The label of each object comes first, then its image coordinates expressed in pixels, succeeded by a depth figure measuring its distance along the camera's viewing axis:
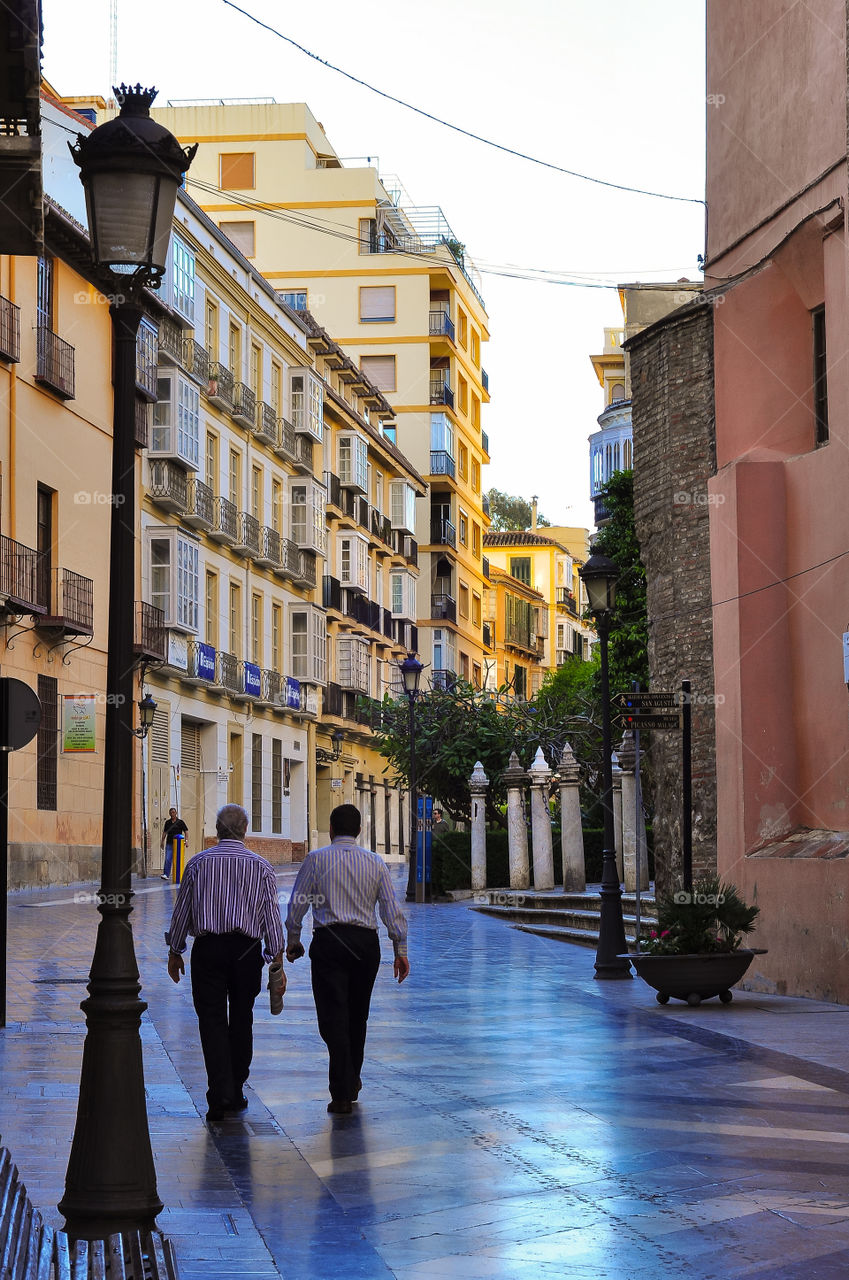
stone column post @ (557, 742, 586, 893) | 33.44
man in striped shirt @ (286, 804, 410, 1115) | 9.39
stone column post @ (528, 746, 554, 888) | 35.06
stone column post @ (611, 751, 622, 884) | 31.25
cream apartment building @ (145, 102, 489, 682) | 67.00
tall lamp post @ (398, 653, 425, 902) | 36.03
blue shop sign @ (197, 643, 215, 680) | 45.08
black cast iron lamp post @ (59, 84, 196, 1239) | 5.99
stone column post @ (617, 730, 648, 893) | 29.42
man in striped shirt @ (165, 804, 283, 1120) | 9.27
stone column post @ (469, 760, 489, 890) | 40.38
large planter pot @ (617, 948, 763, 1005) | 15.09
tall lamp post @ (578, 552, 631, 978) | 18.17
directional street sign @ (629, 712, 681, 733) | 17.66
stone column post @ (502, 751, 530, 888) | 37.19
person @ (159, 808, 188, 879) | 36.84
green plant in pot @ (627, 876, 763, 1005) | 15.09
